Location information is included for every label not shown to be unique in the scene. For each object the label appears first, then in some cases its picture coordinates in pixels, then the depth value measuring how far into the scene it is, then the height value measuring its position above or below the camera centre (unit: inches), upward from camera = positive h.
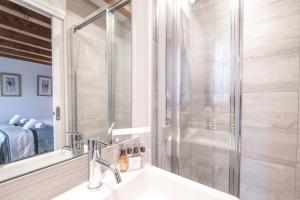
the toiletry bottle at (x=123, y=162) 31.8 -13.2
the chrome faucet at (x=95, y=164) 25.2 -10.7
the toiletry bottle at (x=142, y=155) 34.5 -12.7
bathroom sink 24.4 -16.5
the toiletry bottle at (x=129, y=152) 32.9 -11.7
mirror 20.3 +1.0
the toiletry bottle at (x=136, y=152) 33.5 -11.9
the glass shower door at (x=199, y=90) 45.2 +2.2
